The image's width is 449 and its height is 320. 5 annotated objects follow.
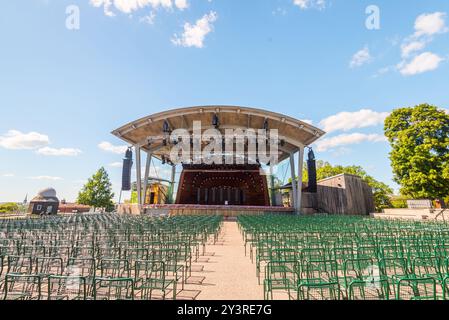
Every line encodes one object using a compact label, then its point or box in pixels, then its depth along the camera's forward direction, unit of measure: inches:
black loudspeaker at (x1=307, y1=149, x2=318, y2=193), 965.2
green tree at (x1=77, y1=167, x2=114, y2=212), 1792.6
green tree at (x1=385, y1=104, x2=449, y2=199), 852.2
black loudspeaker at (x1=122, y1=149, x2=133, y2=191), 1025.5
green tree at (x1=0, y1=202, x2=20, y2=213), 1501.7
